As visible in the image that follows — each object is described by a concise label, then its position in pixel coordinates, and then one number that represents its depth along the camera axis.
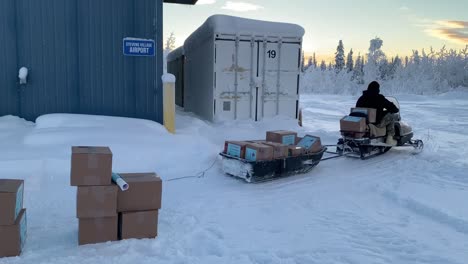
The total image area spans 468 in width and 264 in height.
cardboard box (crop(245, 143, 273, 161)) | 6.62
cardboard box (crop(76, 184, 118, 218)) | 4.06
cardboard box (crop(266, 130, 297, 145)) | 7.78
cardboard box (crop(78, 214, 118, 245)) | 4.08
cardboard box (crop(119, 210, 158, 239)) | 4.25
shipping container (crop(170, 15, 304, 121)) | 11.55
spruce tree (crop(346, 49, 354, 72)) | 81.52
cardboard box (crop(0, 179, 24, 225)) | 3.70
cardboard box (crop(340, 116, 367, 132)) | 8.63
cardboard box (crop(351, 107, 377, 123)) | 8.86
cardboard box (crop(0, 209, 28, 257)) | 3.73
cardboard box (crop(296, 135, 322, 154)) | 7.57
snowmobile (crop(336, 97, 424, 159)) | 8.73
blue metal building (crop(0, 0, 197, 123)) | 8.80
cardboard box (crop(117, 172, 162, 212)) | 4.30
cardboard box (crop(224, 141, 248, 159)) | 6.86
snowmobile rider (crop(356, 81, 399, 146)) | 9.11
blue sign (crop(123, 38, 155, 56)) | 9.29
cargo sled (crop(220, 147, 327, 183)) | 6.60
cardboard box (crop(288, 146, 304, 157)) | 7.24
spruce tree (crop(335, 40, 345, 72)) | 77.81
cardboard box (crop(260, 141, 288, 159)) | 6.93
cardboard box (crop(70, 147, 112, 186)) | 4.05
